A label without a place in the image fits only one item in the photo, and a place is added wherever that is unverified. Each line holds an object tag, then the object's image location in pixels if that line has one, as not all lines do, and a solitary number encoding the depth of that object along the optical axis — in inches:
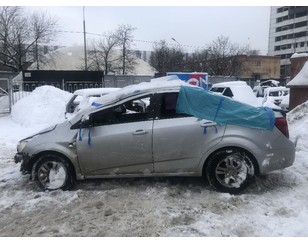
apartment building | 2323.3
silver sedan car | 133.4
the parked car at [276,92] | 618.1
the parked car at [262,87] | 828.5
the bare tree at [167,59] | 1275.9
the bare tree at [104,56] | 1208.7
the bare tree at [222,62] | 1215.7
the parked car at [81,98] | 263.3
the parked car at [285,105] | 338.0
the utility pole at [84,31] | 942.7
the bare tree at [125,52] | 1198.5
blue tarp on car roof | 134.4
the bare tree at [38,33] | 1069.2
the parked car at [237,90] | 404.6
